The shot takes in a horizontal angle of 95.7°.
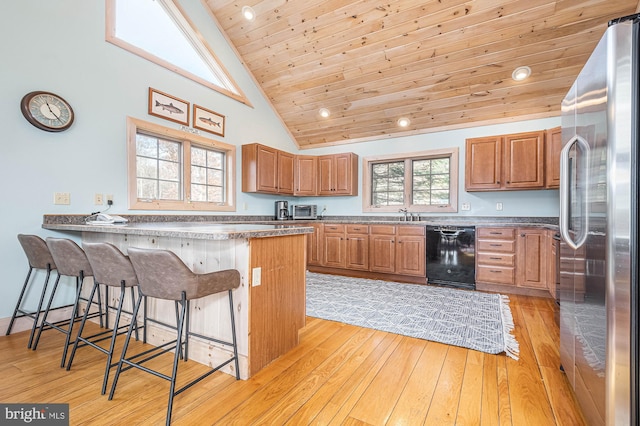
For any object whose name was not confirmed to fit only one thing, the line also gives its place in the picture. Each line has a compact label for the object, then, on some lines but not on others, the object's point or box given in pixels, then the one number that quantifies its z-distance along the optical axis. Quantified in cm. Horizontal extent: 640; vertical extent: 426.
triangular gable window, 320
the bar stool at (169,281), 147
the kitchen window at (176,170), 336
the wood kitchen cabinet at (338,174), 524
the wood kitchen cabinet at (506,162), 379
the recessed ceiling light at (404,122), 475
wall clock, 246
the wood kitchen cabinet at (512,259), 354
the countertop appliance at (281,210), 539
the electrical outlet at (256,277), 179
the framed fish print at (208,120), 392
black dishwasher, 390
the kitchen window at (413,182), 466
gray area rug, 236
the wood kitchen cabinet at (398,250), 420
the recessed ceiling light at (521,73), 359
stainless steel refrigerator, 101
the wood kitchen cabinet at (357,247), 461
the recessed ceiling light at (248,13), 385
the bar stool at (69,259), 201
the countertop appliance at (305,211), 550
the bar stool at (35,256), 224
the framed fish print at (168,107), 342
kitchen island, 178
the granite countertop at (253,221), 176
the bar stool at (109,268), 170
